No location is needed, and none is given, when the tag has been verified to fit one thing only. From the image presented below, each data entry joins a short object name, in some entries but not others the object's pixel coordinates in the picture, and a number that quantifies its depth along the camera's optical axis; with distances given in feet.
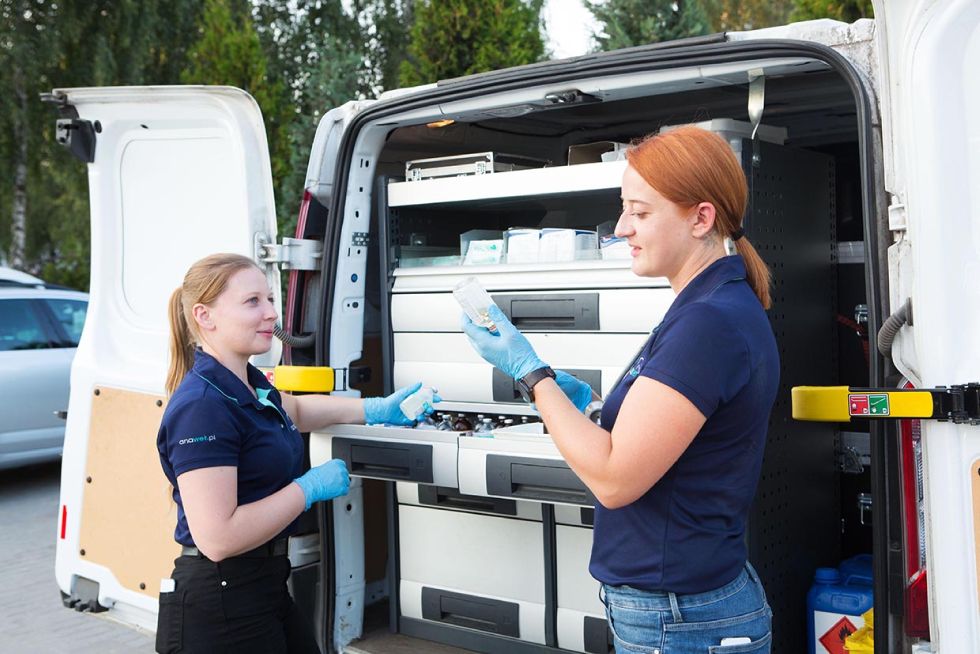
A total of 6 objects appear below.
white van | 9.11
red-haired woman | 5.72
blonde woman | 7.88
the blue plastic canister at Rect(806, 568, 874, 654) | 9.46
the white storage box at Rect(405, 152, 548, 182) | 10.46
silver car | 25.38
